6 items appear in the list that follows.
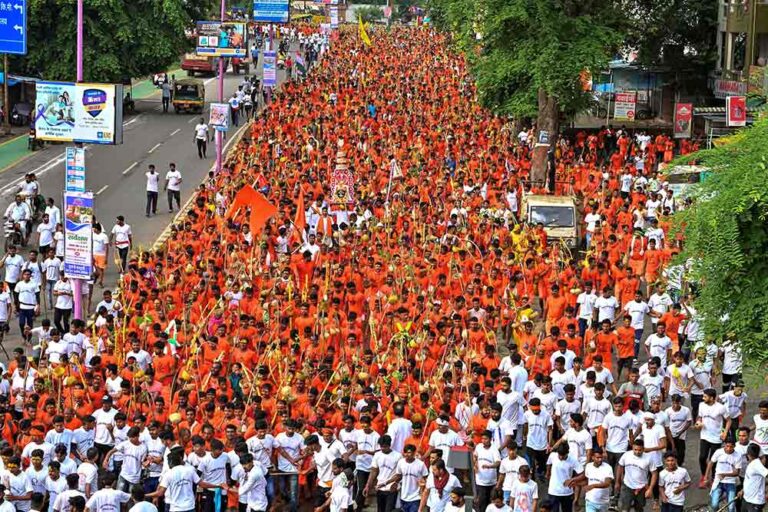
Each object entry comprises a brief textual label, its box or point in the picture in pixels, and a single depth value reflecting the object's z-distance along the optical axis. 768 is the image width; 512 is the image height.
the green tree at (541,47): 34.59
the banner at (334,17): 82.27
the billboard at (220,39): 43.47
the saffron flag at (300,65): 57.84
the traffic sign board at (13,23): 32.62
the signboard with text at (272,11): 59.75
